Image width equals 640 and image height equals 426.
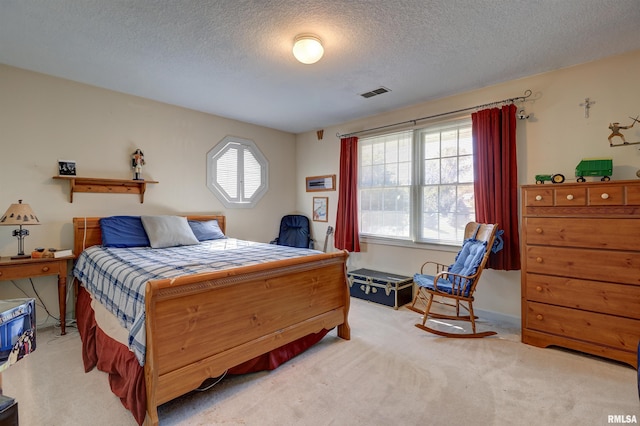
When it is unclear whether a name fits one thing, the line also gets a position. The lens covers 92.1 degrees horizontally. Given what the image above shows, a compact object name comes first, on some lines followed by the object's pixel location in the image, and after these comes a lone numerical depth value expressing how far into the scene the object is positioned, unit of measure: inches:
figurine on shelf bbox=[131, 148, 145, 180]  140.9
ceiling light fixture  90.5
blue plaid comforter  69.4
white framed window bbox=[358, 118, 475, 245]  140.1
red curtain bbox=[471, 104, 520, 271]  121.1
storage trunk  143.5
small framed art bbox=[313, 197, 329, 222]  196.5
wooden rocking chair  111.0
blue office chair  196.9
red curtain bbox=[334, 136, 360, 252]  174.6
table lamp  102.9
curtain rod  121.7
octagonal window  172.4
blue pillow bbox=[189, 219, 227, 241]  149.6
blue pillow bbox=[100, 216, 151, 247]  124.0
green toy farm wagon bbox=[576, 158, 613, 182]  98.1
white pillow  129.3
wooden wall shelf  126.3
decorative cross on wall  109.2
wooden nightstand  103.1
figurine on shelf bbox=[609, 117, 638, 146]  100.9
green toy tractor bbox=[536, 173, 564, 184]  104.3
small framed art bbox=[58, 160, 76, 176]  122.3
